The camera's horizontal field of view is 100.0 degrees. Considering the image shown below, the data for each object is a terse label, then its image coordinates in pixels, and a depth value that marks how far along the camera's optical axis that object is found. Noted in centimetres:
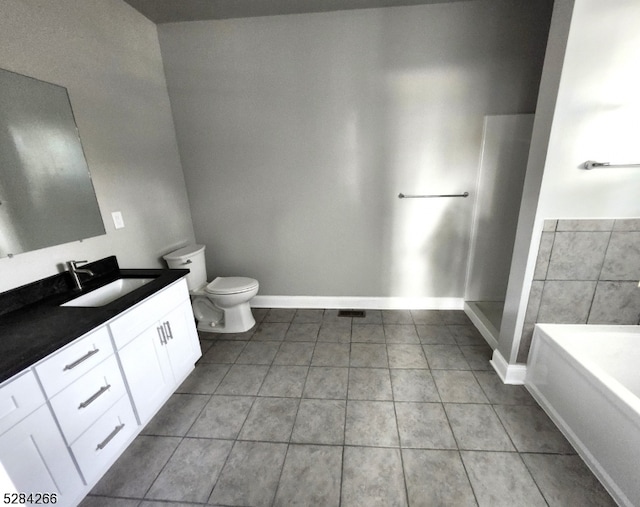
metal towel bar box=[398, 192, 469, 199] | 233
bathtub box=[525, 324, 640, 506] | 107
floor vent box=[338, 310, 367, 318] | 263
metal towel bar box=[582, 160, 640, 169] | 130
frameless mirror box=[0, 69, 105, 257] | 126
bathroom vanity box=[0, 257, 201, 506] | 93
